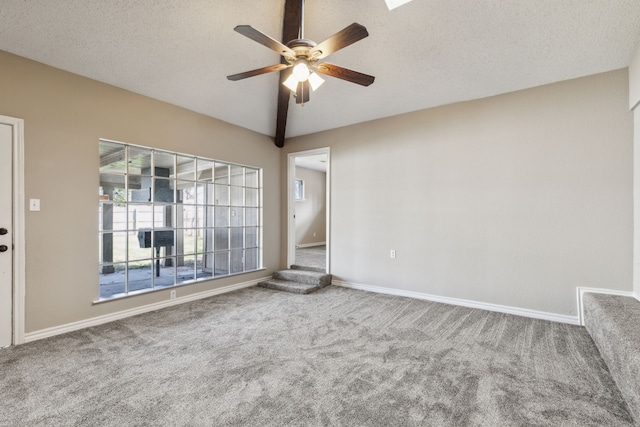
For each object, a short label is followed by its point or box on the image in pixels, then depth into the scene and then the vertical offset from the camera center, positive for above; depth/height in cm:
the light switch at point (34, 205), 263 +9
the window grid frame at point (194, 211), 332 +1
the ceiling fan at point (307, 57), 188 +121
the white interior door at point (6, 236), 249 -19
